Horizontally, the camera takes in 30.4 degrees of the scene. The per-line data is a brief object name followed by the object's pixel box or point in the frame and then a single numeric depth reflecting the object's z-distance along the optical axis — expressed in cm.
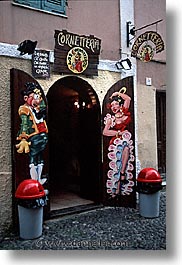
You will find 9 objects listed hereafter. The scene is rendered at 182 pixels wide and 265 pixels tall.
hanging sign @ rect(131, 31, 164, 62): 292
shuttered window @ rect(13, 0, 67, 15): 297
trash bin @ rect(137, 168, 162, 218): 292
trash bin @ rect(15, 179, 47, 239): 269
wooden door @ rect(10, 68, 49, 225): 288
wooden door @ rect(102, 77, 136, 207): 335
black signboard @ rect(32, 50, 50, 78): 303
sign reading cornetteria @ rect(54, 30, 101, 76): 312
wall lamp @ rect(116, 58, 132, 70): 343
